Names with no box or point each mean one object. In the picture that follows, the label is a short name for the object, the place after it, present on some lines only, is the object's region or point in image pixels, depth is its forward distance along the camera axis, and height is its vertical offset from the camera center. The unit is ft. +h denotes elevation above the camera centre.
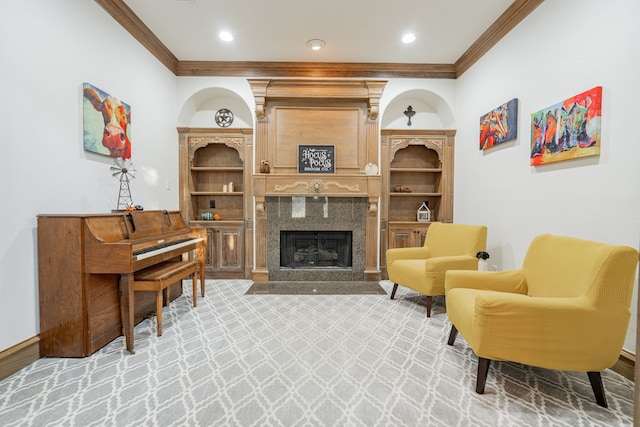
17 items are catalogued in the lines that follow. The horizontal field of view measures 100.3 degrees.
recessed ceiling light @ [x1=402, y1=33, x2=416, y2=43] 10.64 +6.87
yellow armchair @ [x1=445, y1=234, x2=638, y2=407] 4.94 -2.15
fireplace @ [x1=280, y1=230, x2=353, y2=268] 13.44 -2.11
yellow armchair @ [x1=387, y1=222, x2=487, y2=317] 8.86 -1.84
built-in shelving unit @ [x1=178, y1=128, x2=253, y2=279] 13.50 -0.19
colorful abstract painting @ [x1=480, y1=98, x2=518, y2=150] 9.19 +3.09
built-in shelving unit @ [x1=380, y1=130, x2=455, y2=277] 13.67 +1.07
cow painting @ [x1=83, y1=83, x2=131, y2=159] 7.86 +2.67
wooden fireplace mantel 12.67 +3.46
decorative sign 13.24 +2.40
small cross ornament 13.99 +5.02
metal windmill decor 9.00 +1.06
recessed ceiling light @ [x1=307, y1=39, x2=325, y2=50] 10.98 +6.84
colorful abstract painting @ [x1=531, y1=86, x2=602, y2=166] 6.46 +2.14
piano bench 7.33 -2.03
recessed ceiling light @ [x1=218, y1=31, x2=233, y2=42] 10.50 +6.85
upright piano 6.51 -1.67
